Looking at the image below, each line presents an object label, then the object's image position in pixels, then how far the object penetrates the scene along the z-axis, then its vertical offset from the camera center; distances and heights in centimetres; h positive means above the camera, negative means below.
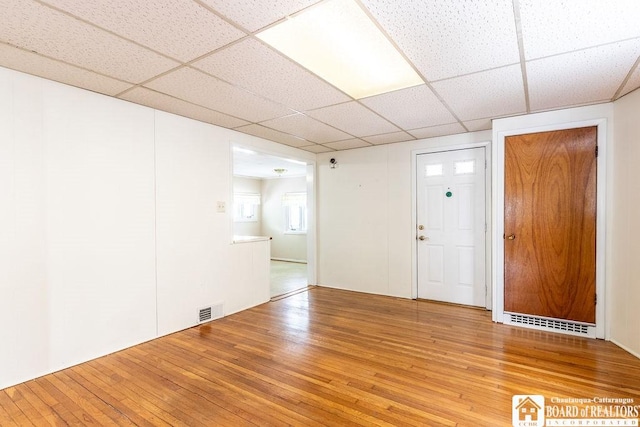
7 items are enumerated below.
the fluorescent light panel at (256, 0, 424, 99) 191 +120
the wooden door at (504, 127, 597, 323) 323 -17
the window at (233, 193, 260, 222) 902 +10
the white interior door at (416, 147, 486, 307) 426 -24
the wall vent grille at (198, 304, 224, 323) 369 -123
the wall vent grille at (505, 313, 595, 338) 325 -126
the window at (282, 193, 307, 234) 882 -9
